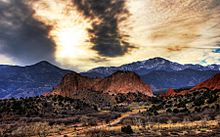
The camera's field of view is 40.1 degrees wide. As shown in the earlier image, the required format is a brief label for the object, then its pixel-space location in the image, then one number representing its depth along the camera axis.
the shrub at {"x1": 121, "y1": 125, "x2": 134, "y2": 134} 42.24
